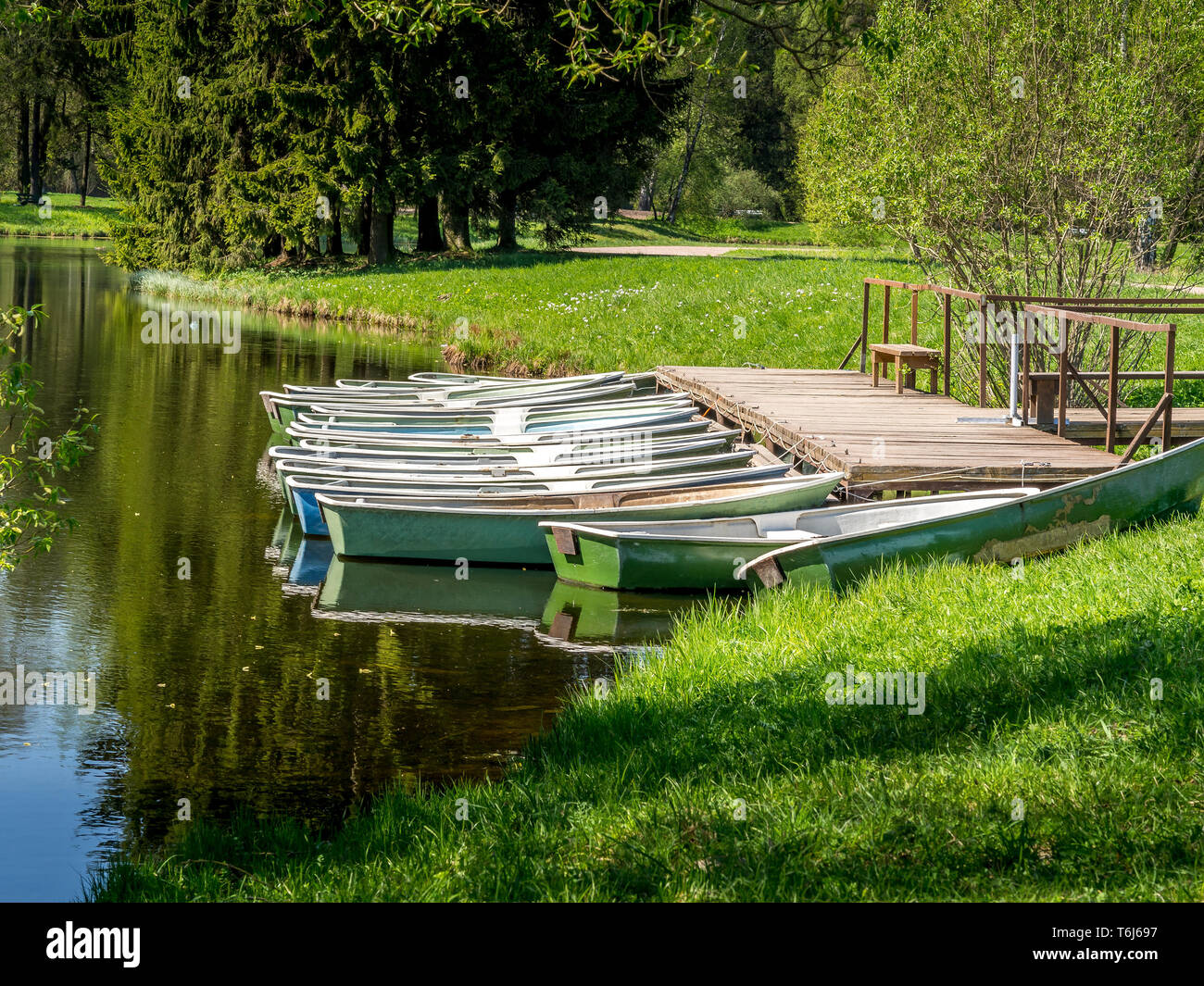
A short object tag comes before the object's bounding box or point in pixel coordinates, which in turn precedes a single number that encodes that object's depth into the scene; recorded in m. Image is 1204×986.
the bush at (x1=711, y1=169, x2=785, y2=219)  71.75
